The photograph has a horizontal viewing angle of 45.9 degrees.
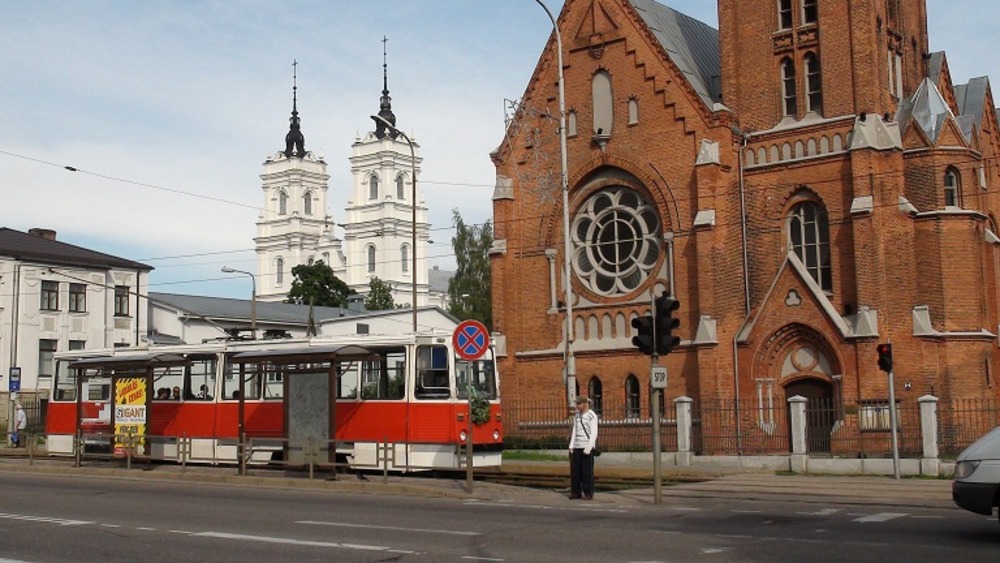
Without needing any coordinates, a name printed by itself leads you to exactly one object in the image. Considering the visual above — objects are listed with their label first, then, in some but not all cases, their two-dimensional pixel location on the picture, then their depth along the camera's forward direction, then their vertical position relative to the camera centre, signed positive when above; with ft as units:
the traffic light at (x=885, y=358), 83.05 +4.14
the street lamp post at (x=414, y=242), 118.90 +21.36
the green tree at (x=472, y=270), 237.86 +31.25
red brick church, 108.17 +20.81
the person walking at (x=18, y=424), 145.01 +0.84
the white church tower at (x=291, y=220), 496.64 +87.73
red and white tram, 83.05 +1.91
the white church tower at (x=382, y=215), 467.52 +83.87
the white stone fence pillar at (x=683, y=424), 102.42 -0.33
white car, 42.16 -2.22
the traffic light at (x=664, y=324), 64.13 +5.21
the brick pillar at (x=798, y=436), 89.71 -1.34
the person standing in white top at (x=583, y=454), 64.69 -1.76
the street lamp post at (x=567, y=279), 96.02 +11.99
